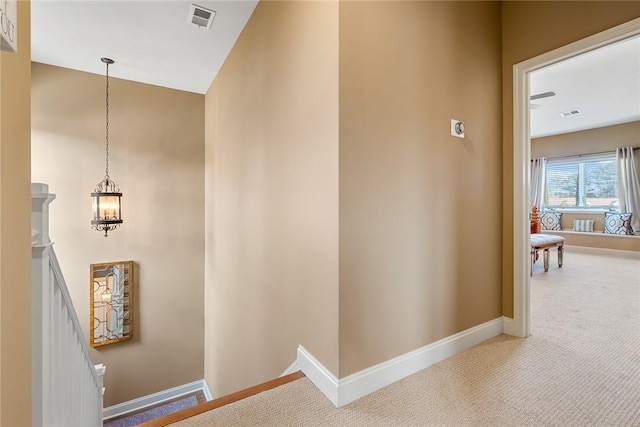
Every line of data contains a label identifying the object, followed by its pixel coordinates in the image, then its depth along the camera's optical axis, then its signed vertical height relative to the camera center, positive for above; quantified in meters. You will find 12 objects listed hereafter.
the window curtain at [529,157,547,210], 7.63 +0.85
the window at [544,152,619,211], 6.67 +0.72
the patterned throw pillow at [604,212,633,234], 6.17 -0.21
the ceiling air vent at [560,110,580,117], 5.59 +1.90
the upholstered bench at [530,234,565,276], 4.35 -0.47
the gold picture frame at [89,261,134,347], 3.83 -1.14
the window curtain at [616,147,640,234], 6.13 +0.59
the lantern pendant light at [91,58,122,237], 3.38 +0.07
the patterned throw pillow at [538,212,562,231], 7.41 -0.17
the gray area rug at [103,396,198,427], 3.86 -2.68
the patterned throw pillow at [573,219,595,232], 6.82 -0.26
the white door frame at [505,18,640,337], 2.15 +0.12
